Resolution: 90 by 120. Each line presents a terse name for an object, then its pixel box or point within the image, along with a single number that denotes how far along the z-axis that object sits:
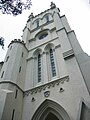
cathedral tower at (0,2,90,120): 7.61
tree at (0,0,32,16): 6.44
